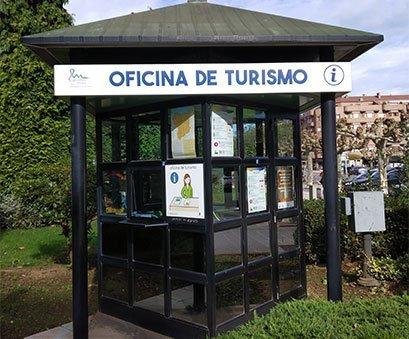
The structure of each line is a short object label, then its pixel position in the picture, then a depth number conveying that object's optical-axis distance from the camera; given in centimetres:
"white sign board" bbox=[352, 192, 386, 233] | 517
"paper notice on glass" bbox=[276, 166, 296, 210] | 508
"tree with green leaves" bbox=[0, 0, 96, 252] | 1346
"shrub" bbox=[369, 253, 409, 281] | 588
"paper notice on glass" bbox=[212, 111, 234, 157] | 417
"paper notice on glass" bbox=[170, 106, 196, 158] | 425
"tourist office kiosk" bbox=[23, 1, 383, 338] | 366
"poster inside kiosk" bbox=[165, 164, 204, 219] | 409
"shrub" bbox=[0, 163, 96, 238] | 747
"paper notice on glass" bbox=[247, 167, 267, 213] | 459
